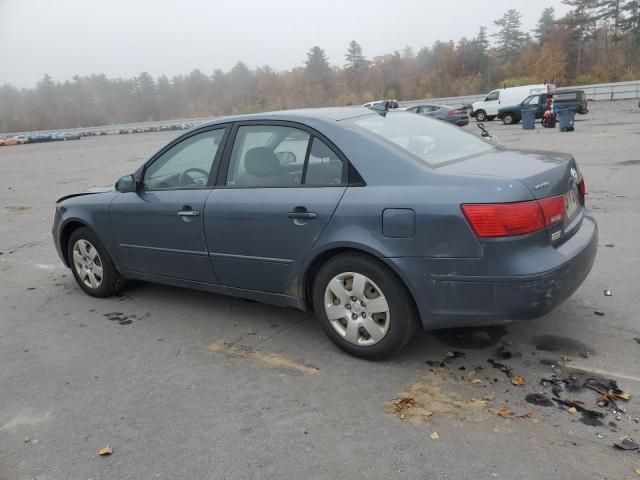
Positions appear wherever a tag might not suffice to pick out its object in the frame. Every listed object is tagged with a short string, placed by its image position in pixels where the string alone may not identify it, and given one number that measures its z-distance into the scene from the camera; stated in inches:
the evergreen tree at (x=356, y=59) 3447.3
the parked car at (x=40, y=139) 1648.6
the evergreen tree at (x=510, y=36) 2995.8
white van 1188.5
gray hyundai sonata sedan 117.6
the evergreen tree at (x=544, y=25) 2778.1
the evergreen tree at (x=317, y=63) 3501.5
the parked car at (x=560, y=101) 1047.0
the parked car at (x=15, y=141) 1549.5
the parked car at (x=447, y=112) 1120.2
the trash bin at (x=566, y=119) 764.0
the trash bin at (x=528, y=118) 907.4
